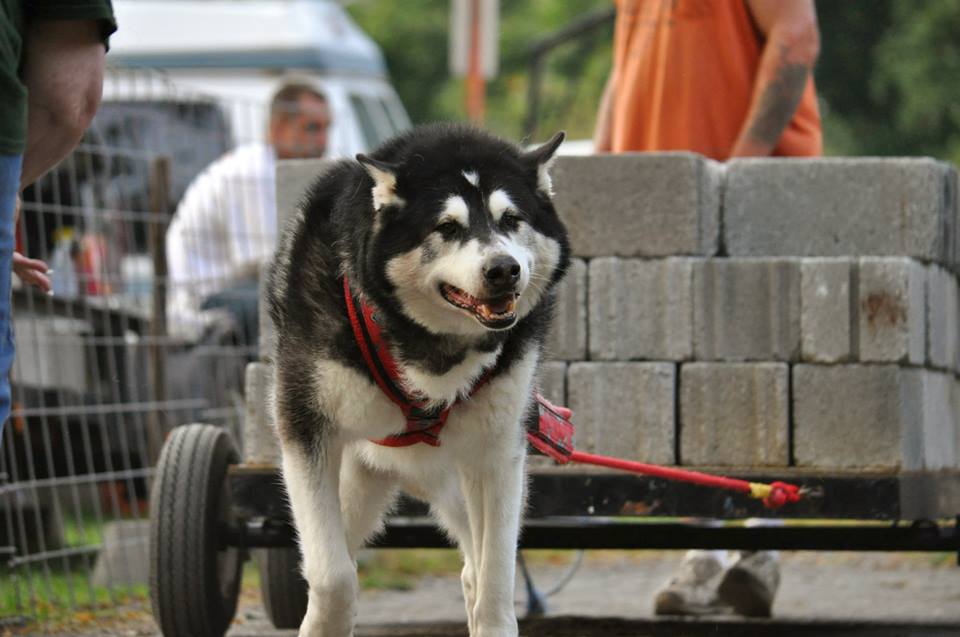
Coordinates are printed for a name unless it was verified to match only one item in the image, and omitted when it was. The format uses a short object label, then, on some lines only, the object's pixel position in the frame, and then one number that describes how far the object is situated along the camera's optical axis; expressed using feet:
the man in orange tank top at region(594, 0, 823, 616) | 41.06
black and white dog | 28.71
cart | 34.37
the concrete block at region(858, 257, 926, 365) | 35.78
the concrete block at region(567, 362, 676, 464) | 36.63
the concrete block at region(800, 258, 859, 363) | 36.19
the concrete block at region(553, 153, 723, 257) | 36.99
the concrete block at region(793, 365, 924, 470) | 35.63
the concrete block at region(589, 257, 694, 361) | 36.81
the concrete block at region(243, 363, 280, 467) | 37.11
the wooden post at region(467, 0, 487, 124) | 93.56
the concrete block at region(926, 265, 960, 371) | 37.81
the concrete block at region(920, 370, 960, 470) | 37.37
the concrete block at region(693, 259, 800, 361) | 36.63
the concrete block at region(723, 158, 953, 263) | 37.14
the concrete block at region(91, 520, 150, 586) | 53.26
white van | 102.12
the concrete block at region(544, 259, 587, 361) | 37.29
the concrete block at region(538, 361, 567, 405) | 37.24
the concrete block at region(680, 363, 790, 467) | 36.32
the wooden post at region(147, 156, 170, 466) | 56.29
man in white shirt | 58.85
